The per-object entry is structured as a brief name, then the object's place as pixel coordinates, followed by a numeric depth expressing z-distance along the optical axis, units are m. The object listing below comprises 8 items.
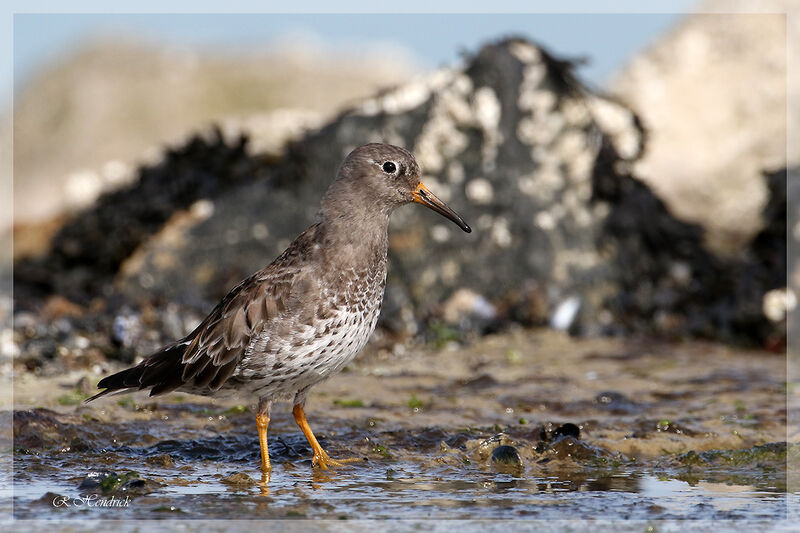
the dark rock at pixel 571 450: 12.75
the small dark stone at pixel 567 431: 13.12
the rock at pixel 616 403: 15.66
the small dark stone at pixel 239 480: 11.12
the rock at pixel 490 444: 12.61
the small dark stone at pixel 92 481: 10.59
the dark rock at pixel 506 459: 12.29
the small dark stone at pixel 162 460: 11.97
